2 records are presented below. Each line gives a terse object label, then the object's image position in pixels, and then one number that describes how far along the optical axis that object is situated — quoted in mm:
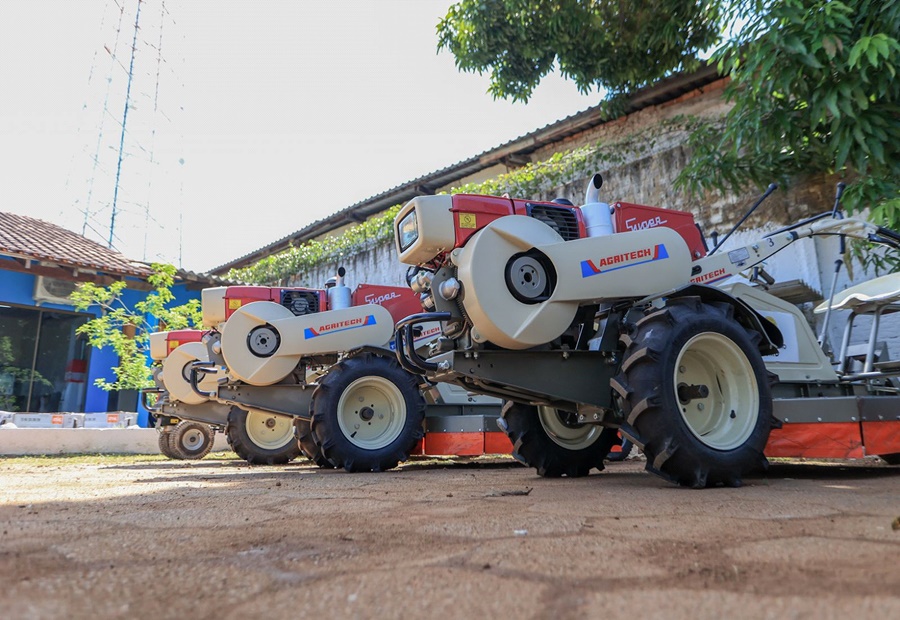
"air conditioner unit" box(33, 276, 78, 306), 12961
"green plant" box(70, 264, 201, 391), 12117
